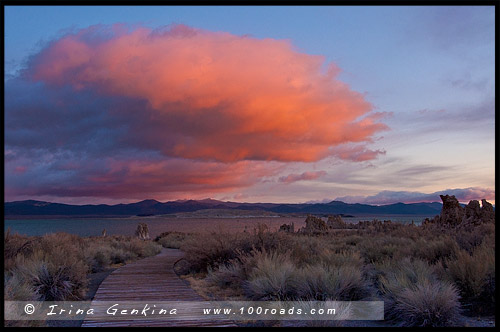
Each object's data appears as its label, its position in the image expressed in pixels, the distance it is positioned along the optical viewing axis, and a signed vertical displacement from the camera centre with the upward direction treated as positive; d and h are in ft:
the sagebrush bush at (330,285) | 28.21 -6.39
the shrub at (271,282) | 28.17 -6.20
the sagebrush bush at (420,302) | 23.90 -6.49
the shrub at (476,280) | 28.27 -6.17
